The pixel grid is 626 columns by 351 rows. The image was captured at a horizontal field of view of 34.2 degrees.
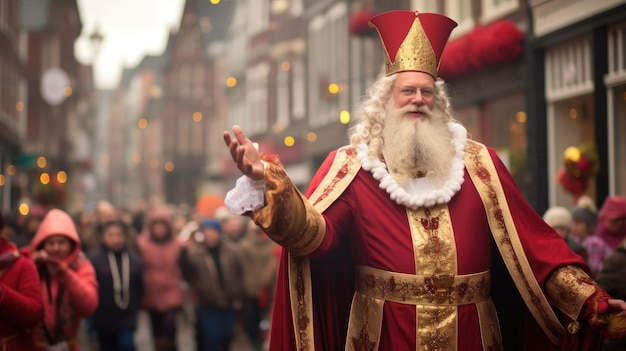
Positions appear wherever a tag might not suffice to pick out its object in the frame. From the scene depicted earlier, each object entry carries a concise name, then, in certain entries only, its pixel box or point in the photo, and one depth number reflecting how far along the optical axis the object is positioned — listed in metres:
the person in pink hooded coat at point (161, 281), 12.01
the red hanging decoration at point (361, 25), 21.64
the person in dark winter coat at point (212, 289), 12.03
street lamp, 28.72
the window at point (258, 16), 41.84
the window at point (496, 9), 14.66
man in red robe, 5.03
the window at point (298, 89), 36.41
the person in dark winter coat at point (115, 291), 10.77
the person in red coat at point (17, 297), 6.31
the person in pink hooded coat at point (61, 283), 7.47
